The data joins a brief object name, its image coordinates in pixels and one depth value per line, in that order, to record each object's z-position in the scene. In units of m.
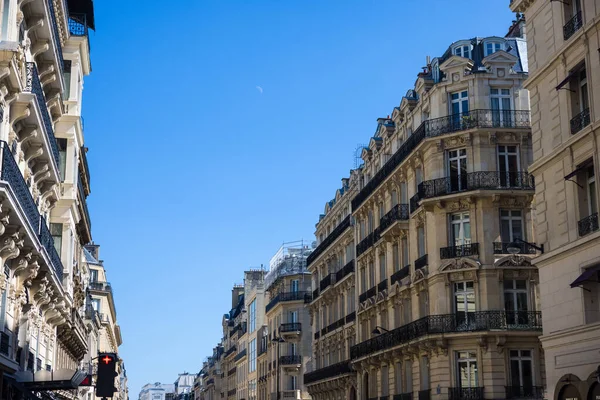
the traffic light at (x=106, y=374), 19.25
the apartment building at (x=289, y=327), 74.69
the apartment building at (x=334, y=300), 57.06
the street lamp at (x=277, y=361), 65.36
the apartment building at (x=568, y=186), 23.48
